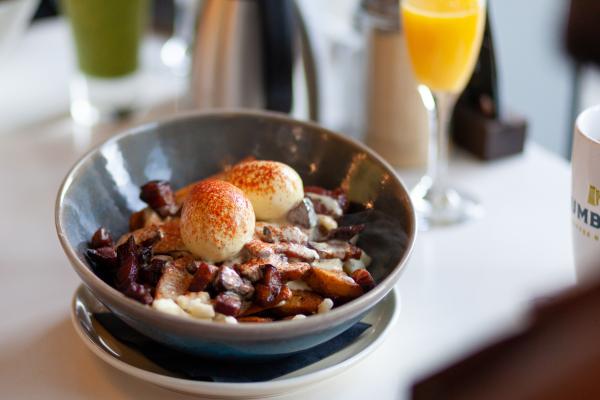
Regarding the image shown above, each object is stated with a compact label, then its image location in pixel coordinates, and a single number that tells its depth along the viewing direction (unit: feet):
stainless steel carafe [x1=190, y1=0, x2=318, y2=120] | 3.83
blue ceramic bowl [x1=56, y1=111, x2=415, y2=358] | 2.13
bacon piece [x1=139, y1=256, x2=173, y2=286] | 2.42
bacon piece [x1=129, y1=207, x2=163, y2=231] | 2.75
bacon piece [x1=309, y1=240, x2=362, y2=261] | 2.59
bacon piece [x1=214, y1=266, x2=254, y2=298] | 2.32
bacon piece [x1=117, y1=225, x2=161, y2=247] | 2.60
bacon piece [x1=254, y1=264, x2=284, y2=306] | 2.32
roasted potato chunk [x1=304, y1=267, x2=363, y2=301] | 2.39
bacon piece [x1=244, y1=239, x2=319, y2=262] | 2.48
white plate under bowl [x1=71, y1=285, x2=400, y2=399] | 2.23
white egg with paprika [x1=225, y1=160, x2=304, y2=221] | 2.68
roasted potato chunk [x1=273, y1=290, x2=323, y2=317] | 2.37
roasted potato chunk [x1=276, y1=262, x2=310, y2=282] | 2.42
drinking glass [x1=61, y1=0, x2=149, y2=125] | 4.17
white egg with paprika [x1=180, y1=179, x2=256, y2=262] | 2.45
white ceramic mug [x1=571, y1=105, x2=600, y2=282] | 2.48
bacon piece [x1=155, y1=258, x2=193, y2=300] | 2.31
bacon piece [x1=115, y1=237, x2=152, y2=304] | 2.27
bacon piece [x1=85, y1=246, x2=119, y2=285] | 2.44
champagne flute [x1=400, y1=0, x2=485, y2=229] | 3.15
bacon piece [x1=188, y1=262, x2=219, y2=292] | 2.34
